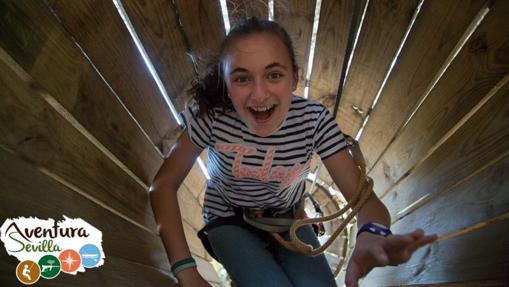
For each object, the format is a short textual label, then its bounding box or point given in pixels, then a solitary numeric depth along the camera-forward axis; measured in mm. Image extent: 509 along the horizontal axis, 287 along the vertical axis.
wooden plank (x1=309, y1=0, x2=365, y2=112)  1683
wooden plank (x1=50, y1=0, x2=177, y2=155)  1068
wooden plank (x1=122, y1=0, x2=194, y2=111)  1372
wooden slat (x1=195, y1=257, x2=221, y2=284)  2078
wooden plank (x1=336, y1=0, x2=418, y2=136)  1540
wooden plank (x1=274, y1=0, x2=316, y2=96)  1747
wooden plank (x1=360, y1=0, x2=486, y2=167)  1287
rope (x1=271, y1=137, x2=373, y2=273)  1240
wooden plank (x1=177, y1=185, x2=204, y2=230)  2146
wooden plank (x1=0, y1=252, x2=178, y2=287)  735
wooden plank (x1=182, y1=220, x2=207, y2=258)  2152
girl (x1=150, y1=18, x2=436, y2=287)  1297
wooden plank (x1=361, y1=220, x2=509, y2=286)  971
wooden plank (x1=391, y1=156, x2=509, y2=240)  1030
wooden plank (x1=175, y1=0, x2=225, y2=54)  1562
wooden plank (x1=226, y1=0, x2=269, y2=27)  1711
